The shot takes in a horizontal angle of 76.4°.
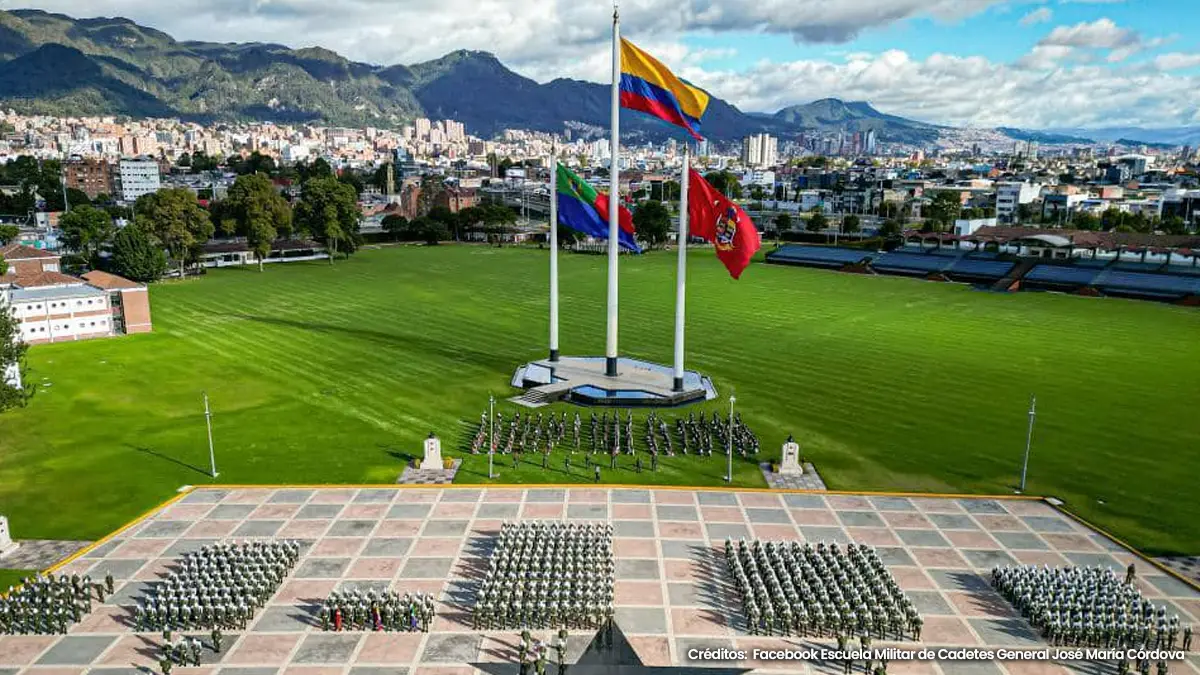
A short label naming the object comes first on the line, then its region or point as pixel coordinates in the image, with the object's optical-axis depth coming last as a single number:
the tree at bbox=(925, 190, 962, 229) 153.38
